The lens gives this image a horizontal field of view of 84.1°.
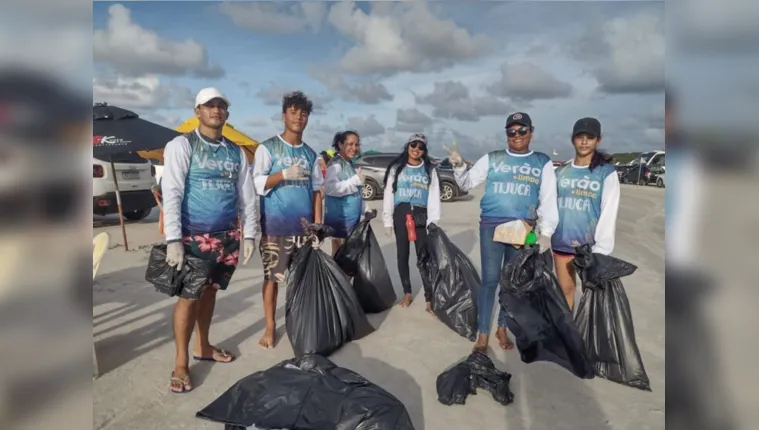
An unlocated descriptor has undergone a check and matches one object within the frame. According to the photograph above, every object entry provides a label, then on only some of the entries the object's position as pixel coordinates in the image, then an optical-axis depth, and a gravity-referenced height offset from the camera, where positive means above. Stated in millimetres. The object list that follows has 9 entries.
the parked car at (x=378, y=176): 13609 +1188
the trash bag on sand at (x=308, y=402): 1699 -806
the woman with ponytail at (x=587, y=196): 2627 +120
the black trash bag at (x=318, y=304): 2869 -653
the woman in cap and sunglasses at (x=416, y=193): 3836 +181
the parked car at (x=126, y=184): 7668 +511
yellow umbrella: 10016 +2057
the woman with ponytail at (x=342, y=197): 4098 +150
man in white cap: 2379 +43
